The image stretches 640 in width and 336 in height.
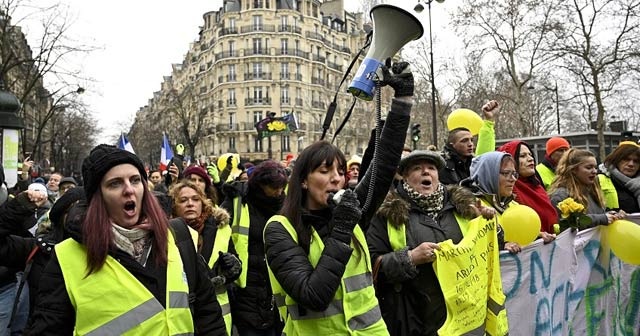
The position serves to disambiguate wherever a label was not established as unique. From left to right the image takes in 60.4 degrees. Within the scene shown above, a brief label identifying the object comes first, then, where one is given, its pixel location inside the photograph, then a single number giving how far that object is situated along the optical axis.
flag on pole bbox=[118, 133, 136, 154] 7.75
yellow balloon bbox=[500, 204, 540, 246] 3.83
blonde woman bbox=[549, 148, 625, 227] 4.82
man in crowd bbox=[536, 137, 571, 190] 6.31
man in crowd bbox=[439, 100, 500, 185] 4.82
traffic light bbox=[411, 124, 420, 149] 19.59
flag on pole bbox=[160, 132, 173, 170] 10.08
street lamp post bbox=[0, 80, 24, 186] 7.69
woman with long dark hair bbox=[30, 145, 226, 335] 2.11
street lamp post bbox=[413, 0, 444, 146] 23.62
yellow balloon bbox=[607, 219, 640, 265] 4.48
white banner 4.11
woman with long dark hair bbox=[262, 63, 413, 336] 2.46
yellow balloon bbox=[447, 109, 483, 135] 5.86
